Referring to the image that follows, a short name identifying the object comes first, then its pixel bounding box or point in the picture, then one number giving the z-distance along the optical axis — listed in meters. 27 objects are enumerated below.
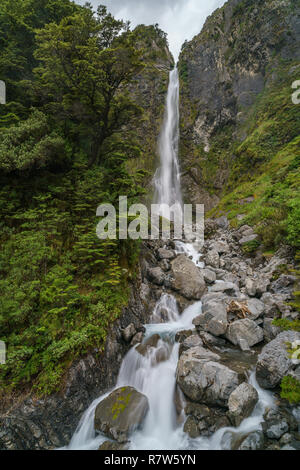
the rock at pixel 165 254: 10.38
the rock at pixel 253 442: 3.48
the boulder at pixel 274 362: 4.20
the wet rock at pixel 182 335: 6.07
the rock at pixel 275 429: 3.54
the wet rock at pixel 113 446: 4.01
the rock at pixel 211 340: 5.66
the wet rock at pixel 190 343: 5.68
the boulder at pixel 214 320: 5.80
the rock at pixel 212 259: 10.41
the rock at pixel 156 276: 8.56
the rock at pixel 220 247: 11.26
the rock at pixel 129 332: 5.79
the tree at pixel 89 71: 7.38
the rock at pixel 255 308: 5.86
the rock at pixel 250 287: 7.16
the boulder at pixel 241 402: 3.89
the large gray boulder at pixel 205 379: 4.18
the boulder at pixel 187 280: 8.12
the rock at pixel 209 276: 8.95
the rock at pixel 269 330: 5.29
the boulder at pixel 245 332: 5.48
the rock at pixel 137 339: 5.88
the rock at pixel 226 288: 7.89
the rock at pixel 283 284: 6.36
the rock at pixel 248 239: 10.30
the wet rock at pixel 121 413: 4.16
